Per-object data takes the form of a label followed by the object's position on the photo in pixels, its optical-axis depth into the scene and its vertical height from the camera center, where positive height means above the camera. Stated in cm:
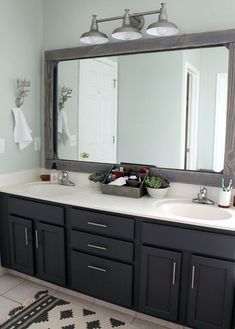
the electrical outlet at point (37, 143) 285 -16
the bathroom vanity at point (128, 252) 173 -82
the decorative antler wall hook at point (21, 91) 260 +31
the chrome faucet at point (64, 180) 270 -47
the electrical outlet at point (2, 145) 250 -16
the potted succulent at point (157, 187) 221 -43
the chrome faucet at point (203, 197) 212 -48
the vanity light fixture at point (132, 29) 201 +70
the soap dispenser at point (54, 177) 276 -46
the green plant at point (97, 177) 248 -41
